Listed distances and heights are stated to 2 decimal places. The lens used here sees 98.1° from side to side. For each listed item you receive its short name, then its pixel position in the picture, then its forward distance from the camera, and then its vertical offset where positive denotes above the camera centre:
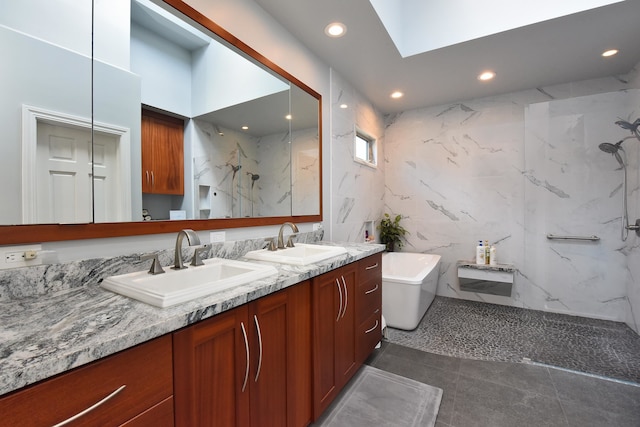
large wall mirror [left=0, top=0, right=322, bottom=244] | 0.99 +0.43
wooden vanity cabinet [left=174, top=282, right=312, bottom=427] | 0.85 -0.57
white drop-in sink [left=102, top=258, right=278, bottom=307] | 0.91 -0.27
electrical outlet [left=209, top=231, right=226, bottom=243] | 1.64 -0.14
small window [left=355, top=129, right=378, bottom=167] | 3.41 +0.85
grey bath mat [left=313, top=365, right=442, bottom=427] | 1.60 -1.19
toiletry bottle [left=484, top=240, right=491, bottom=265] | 3.38 -0.51
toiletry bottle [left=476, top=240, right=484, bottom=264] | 3.40 -0.51
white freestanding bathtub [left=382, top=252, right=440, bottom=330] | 2.68 -0.85
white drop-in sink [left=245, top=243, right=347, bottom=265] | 1.56 -0.26
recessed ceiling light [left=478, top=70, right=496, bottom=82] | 2.89 +1.47
